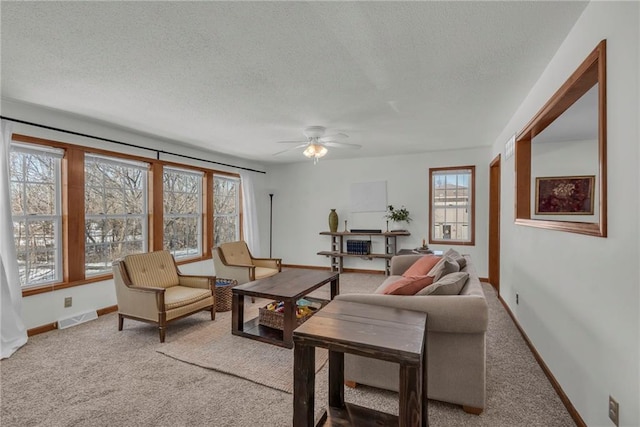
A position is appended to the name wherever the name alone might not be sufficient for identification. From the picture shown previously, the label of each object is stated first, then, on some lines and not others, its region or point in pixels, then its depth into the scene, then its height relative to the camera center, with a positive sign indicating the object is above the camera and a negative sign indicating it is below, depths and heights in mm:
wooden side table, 1333 -655
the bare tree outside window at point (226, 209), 5789 +22
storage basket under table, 3117 -1146
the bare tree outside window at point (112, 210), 3799 +10
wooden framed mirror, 1534 +569
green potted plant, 5758 -154
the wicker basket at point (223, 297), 3928 -1149
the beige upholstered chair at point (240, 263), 4320 -842
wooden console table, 5633 -805
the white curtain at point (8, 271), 2807 -573
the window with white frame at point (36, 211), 3174 +2
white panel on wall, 6039 +263
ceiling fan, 3891 +1027
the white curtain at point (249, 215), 6193 -106
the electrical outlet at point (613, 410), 1389 -951
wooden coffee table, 2836 -841
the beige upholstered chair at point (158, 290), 3020 -895
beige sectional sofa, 1795 -847
